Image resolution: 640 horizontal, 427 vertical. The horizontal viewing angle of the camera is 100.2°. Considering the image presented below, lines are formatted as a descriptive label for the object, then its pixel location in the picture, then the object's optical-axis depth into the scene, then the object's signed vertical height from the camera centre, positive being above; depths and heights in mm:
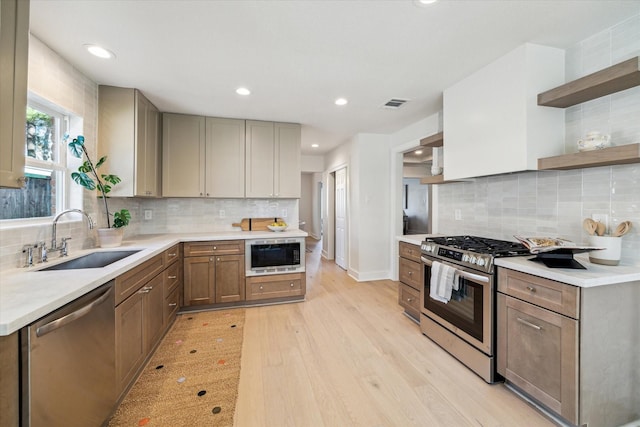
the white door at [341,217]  5230 -100
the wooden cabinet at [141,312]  1709 -781
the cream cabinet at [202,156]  3447 +730
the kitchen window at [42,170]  1822 +322
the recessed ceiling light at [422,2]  1527 +1211
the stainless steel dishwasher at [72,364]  1023 -696
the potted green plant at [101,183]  2199 +250
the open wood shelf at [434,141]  2926 +820
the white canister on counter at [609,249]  1633 -217
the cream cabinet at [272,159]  3703 +738
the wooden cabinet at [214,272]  3105 -723
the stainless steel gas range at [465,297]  1895 -669
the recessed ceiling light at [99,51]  2010 +1237
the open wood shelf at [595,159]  1490 +342
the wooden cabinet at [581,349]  1437 -773
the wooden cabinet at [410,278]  2768 -706
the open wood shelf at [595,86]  1531 +806
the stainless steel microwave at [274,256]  3291 -552
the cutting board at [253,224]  3877 -179
